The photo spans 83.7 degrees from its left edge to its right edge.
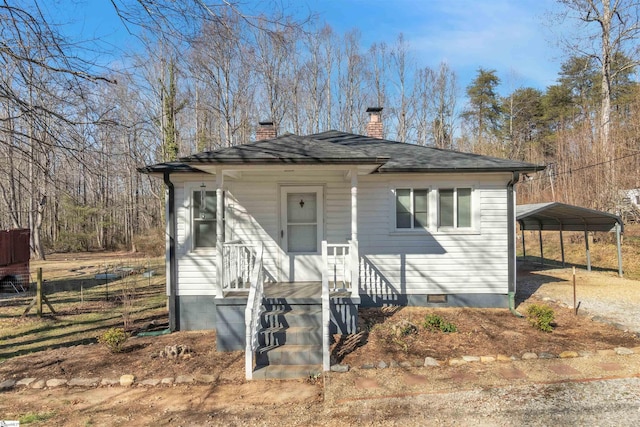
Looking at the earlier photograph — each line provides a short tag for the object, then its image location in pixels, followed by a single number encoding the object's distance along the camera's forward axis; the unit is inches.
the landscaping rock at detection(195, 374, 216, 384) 178.4
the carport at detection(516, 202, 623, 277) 416.5
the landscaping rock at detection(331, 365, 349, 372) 181.8
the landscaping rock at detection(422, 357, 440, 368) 186.1
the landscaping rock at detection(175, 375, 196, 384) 177.5
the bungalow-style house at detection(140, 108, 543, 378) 275.0
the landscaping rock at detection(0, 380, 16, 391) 173.0
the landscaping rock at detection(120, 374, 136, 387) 176.2
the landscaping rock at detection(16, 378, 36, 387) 175.9
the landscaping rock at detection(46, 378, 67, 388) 175.8
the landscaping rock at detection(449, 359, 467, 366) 187.0
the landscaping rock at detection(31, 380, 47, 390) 174.6
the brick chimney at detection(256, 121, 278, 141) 382.9
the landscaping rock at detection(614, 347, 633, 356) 192.2
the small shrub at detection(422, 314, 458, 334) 231.1
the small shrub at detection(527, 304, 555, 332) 229.3
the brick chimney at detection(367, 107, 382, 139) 407.5
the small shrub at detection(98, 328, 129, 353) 208.5
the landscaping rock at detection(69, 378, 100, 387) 176.2
